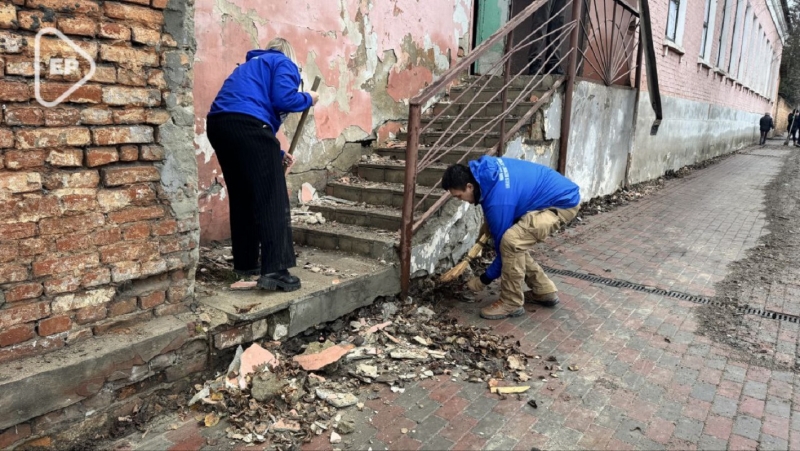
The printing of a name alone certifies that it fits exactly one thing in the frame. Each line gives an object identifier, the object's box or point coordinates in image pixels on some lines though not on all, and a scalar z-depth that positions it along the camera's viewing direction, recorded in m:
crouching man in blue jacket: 3.77
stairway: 4.36
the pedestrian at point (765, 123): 23.83
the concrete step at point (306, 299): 2.99
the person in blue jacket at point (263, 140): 3.12
